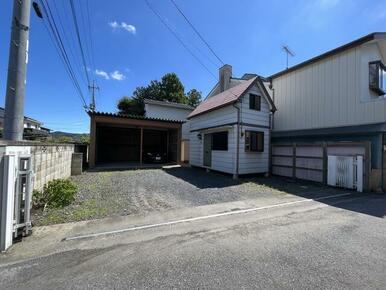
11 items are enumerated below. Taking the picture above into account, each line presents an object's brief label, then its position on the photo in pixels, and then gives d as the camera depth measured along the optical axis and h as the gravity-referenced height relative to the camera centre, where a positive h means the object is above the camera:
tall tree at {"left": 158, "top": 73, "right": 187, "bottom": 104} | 36.53 +10.48
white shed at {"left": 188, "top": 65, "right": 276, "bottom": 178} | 10.84 +1.09
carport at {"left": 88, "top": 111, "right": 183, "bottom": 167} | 16.02 +0.48
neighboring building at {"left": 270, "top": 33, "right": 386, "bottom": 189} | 8.73 +2.65
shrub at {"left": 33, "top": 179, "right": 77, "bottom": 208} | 5.25 -1.27
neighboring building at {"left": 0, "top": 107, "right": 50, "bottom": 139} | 25.48 +2.78
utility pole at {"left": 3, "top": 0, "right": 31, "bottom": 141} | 4.32 +1.46
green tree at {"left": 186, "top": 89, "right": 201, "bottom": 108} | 39.81 +9.86
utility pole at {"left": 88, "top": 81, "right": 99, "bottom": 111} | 27.18 +6.02
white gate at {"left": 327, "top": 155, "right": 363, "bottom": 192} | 8.55 -0.77
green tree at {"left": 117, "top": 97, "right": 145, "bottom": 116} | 32.80 +6.59
